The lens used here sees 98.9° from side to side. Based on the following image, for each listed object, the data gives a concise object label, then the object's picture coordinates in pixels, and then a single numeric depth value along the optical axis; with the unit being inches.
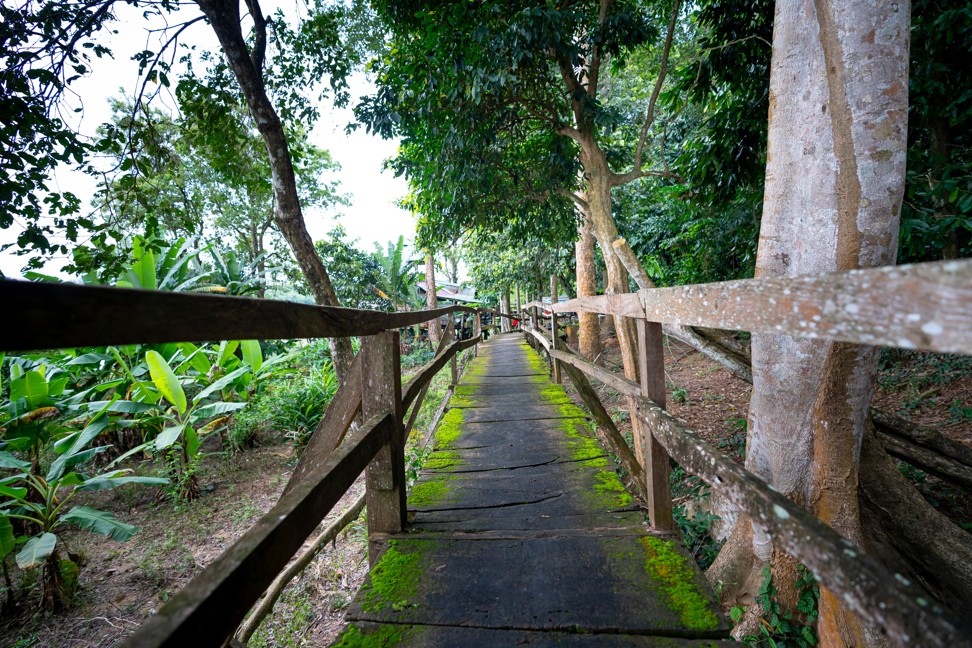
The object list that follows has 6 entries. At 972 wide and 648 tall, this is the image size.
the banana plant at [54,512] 112.3
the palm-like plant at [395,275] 527.8
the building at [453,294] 813.0
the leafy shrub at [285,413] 220.2
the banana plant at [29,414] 128.6
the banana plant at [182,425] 160.7
